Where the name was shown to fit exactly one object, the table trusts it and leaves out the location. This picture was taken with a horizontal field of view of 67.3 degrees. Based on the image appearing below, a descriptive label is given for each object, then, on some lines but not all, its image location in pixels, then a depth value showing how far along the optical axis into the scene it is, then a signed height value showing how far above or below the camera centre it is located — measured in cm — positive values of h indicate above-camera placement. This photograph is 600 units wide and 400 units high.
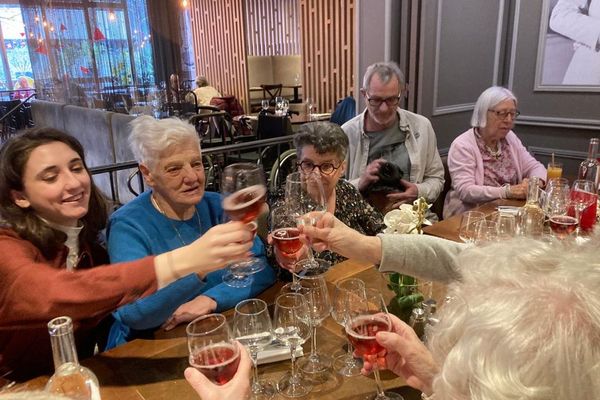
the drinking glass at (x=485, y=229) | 153 -54
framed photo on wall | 404 +15
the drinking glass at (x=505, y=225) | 149 -51
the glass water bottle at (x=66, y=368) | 88 -56
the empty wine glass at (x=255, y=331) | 106 -60
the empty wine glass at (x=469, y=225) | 161 -55
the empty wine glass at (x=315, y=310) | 115 -59
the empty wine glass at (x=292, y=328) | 109 -62
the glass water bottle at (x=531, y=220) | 172 -59
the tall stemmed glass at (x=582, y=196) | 189 -55
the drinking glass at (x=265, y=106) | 718 -50
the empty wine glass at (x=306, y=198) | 143 -39
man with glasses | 289 -45
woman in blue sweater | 153 -51
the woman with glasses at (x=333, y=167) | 209 -43
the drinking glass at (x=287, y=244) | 136 -50
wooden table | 107 -73
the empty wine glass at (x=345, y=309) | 108 -57
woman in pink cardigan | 298 -60
